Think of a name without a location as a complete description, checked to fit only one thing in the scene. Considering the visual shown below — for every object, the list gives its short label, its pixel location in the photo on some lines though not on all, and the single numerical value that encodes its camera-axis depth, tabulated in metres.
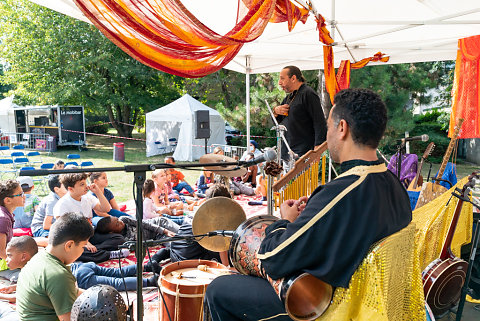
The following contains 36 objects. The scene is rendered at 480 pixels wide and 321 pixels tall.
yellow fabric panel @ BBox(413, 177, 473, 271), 3.44
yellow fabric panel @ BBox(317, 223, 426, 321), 1.78
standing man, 4.82
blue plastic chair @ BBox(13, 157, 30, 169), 10.48
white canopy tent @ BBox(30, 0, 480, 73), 4.84
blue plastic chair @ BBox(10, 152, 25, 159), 12.05
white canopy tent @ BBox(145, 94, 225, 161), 16.52
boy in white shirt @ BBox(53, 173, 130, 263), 5.02
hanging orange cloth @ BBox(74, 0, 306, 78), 2.23
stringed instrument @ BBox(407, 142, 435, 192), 5.13
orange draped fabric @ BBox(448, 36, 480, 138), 6.14
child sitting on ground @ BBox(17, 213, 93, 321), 2.52
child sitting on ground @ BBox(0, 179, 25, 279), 4.34
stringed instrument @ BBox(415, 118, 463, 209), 4.34
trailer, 19.67
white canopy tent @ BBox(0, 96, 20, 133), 20.83
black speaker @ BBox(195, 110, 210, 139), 11.23
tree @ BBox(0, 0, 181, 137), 21.83
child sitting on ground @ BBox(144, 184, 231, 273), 4.25
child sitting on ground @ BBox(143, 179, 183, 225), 6.15
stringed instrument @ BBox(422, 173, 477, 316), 3.23
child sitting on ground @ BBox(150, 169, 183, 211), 7.30
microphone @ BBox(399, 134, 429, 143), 4.63
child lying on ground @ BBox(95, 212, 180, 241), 5.49
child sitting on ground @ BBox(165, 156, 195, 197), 9.37
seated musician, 1.75
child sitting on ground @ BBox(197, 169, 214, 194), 9.59
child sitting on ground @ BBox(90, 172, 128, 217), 6.20
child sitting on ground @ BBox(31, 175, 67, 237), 5.29
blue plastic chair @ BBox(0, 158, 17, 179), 11.75
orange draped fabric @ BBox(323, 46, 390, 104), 7.65
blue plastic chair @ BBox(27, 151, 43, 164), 11.50
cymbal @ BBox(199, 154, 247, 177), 5.36
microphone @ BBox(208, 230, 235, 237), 2.38
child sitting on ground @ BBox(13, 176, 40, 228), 6.06
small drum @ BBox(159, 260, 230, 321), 2.92
